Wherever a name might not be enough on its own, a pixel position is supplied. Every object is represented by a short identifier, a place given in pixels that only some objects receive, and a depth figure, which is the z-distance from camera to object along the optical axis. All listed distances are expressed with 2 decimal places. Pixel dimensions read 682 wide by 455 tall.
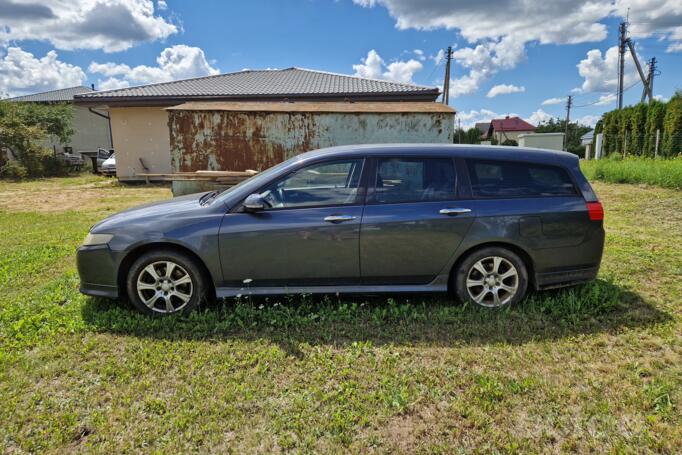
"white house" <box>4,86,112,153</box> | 29.66
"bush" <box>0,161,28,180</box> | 18.59
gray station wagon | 3.64
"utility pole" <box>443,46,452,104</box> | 30.98
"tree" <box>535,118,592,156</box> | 56.24
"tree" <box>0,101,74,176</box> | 18.92
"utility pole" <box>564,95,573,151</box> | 53.75
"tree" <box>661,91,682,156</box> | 16.12
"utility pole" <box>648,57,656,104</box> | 31.84
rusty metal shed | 7.99
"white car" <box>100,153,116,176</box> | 19.05
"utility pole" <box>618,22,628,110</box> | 28.67
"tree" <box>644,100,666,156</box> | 17.70
